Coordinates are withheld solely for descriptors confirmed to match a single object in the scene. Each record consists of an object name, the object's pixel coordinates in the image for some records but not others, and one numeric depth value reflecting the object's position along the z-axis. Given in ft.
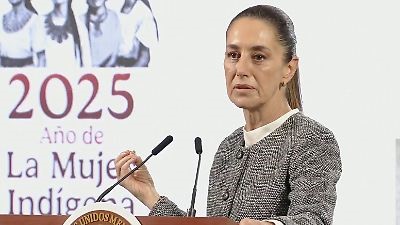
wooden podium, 27.09
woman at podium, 28.27
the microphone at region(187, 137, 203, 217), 28.41
